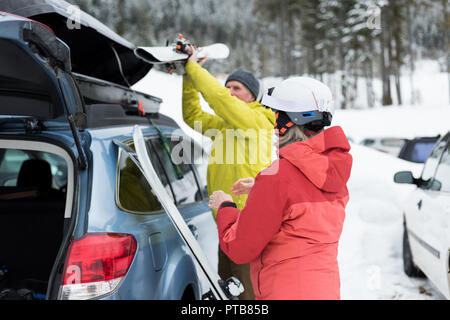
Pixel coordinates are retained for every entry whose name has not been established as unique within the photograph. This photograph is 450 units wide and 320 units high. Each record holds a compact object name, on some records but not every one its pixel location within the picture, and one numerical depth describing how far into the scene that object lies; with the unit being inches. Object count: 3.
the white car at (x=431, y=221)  126.7
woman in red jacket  64.6
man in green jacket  103.6
